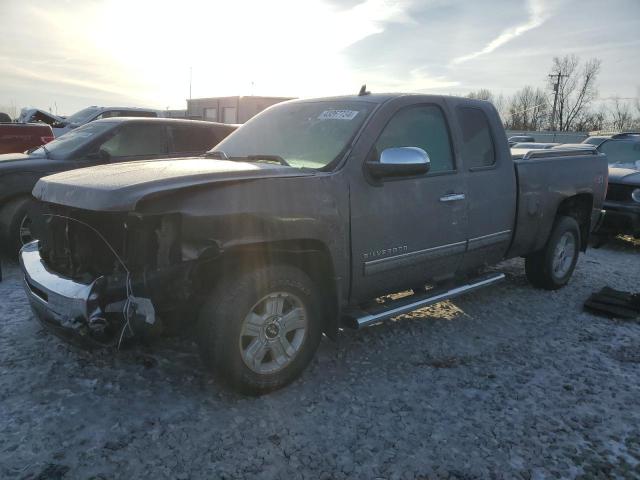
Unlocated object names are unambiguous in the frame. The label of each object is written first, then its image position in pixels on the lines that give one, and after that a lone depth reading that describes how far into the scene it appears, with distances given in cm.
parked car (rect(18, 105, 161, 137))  1366
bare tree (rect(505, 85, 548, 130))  6844
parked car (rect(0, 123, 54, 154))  874
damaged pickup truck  270
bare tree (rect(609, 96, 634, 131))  6056
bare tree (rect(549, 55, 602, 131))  6500
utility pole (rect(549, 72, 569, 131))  5920
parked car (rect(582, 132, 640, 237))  782
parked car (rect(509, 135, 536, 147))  2308
